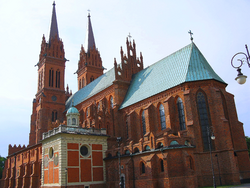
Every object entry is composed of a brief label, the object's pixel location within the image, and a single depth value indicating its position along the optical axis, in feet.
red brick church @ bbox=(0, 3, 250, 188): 100.42
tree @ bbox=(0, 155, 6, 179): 289.33
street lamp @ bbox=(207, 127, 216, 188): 104.42
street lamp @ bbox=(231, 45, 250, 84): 42.46
